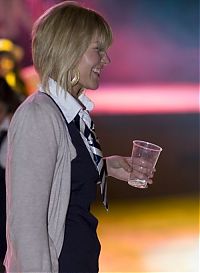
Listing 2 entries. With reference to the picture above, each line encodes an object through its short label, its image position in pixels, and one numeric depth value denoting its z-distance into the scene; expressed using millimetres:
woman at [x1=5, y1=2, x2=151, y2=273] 4187
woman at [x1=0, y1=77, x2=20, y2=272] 5468
